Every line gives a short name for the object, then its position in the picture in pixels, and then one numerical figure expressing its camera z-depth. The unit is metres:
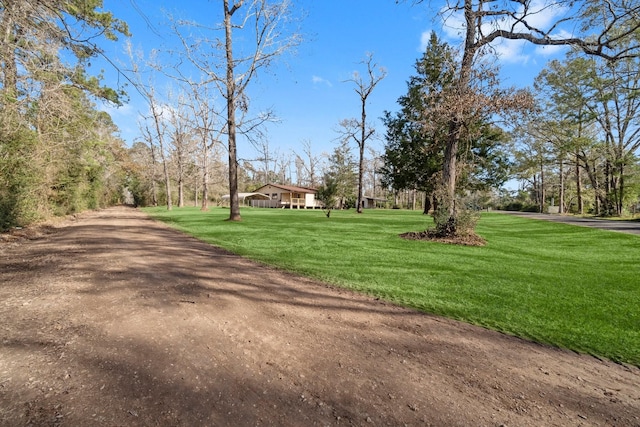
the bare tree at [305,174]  70.62
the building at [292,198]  53.09
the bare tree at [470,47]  9.42
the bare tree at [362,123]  31.36
